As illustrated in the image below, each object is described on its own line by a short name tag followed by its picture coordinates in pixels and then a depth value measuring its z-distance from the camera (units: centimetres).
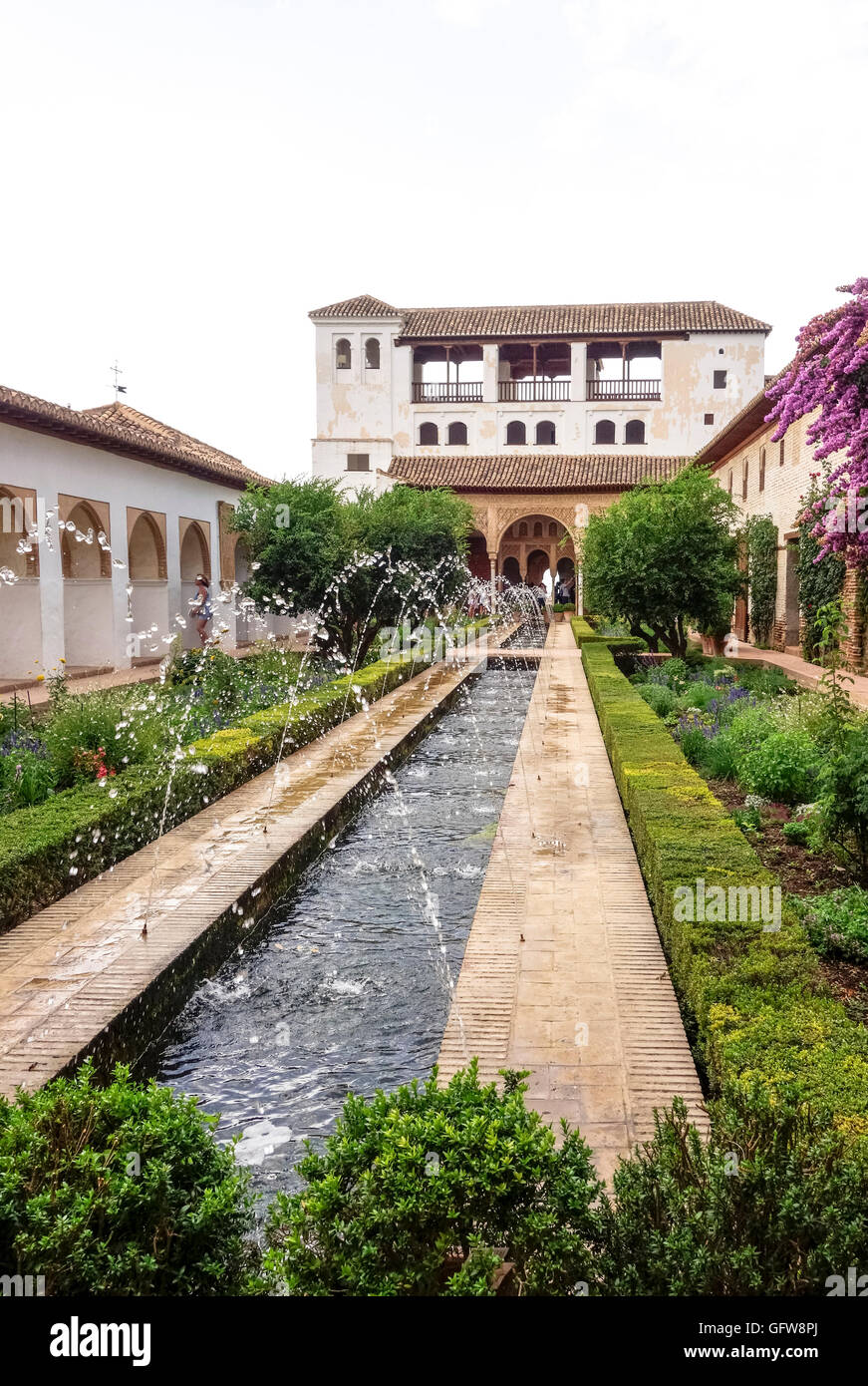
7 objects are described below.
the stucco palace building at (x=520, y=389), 3919
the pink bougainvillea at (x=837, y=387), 668
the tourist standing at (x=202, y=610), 1945
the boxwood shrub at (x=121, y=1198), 213
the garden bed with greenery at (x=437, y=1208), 211
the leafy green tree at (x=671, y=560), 1542
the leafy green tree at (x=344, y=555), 1752
